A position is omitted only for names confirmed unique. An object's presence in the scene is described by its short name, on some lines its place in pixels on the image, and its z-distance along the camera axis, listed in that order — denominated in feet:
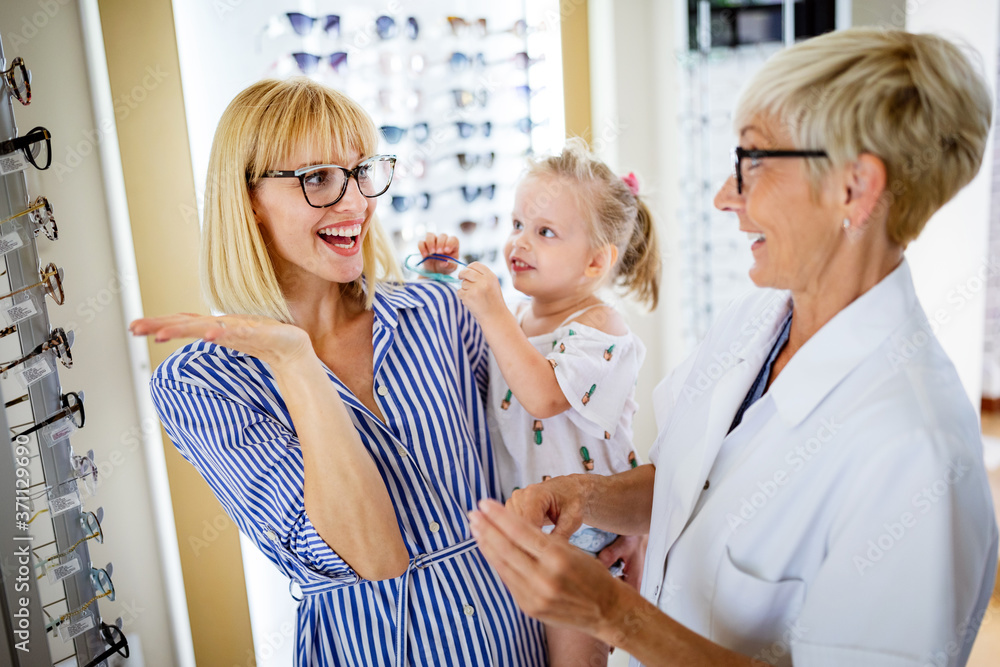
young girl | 5.12
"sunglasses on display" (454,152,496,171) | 8.48
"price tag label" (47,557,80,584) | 4.77
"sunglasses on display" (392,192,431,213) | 8.08
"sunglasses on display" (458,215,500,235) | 8.68
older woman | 3.03
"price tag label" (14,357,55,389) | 4.57
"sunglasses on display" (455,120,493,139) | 8.44
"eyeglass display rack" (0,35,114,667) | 4.46
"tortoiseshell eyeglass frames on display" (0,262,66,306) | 4.62
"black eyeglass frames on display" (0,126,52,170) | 4.31
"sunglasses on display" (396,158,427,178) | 8.08
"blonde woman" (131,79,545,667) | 4.04
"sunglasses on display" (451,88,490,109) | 8.38
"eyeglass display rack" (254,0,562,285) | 7.41
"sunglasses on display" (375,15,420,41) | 7.63
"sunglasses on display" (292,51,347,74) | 7.02
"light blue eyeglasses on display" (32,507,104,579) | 4.86
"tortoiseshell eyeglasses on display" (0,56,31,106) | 4.38
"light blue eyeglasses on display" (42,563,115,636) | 5.00
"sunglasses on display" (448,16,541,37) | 8.21
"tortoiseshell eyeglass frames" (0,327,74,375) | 4.63
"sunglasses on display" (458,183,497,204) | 8.66
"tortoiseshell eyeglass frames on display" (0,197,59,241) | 4.52
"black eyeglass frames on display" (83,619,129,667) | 5.08
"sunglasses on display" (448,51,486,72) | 8.22
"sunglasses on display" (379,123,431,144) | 7.77
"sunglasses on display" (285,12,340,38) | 6.92
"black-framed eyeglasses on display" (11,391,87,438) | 4.78
